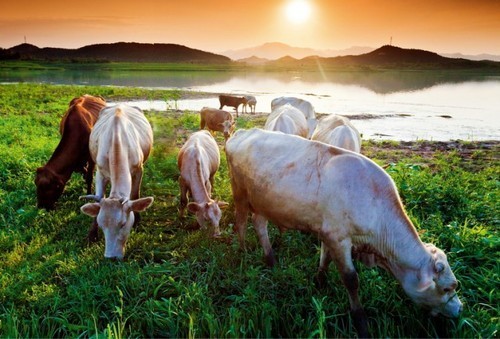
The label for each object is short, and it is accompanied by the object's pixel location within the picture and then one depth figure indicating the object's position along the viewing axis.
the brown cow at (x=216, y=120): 15.32
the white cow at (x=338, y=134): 7.01
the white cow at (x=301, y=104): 14.95
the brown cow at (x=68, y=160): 7.13
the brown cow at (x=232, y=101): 24.75
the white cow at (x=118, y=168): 5.18
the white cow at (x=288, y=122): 8.62
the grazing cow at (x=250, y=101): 25.08
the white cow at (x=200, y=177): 6.20
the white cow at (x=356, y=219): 3.83
